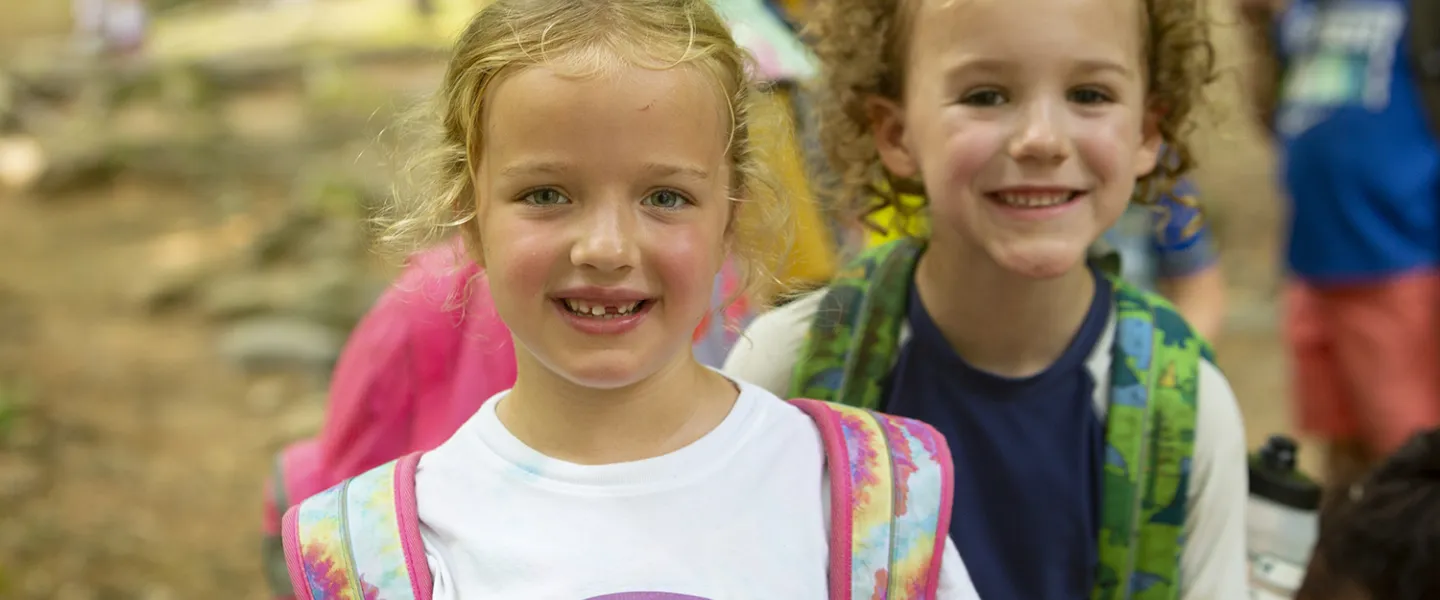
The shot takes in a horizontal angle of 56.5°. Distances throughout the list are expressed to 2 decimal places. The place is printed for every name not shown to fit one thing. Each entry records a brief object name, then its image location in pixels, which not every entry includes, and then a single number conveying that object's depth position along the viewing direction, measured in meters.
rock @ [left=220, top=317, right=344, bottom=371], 5.74
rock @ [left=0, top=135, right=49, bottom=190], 8.31
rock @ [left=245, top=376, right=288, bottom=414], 5.42
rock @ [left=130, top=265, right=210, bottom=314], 6.46
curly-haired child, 1.46
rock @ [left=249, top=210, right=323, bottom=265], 7.08
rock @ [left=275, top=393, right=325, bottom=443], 5.07
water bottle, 1.74
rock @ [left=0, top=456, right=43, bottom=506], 4.60
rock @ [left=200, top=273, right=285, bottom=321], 6.30
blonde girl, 1.16
